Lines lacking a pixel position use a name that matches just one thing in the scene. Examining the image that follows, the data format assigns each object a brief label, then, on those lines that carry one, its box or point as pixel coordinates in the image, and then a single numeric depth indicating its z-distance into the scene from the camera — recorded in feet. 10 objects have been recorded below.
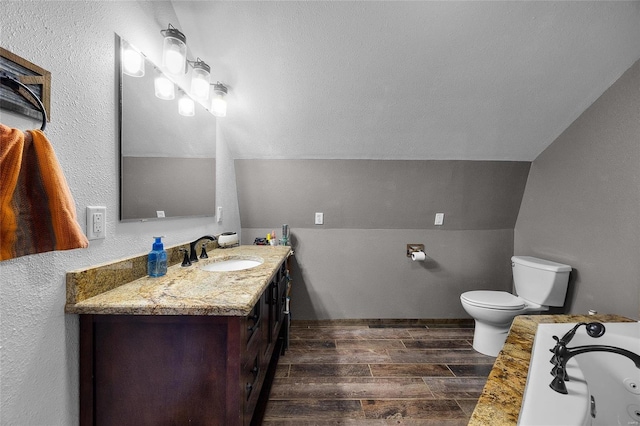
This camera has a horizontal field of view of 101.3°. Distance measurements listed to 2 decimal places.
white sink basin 4.98
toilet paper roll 7.82
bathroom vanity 2.83
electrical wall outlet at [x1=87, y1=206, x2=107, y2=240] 3.04
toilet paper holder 8.11
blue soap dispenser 3.81
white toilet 6.23
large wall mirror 3.64
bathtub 2.12
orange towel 1.96
